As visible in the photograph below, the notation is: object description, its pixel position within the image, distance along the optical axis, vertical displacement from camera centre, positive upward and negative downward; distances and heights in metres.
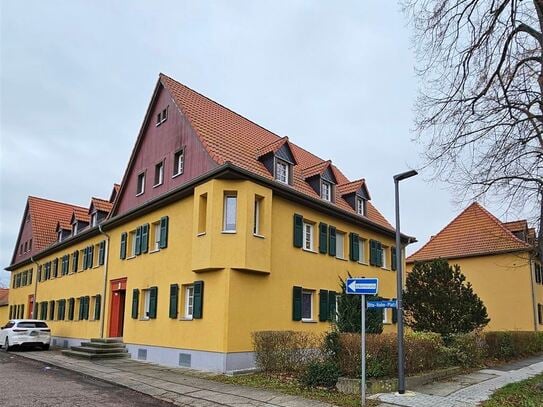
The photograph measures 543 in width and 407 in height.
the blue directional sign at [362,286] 10.73 +0.31
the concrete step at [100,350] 20.69 -2.20
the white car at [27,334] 25.78 -1.99
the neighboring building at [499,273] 29.83 +1.82
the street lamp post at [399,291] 11.35 +0.23
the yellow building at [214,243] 16.48 +2.23
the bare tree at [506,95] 11.36 +4.95
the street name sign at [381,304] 11.18 -0.07
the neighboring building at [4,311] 46.52 -1.50
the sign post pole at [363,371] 10.46 -1.48
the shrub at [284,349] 14.52 -1.45
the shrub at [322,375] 12.33 -1.84
